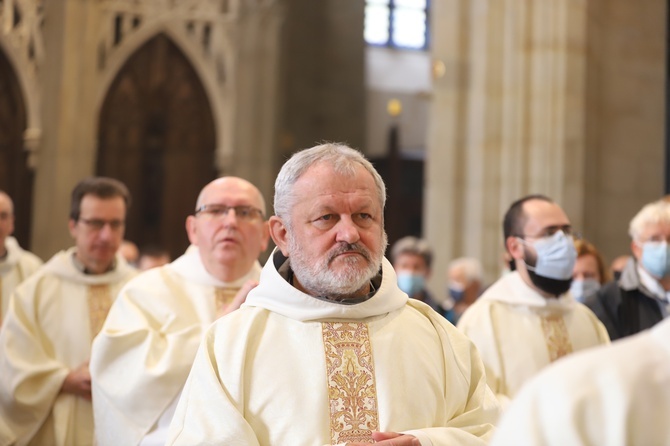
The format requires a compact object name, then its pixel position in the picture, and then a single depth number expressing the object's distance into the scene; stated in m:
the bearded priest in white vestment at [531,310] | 9.73
